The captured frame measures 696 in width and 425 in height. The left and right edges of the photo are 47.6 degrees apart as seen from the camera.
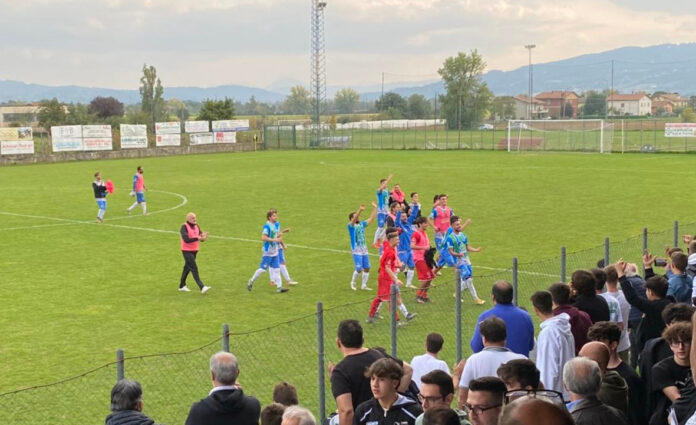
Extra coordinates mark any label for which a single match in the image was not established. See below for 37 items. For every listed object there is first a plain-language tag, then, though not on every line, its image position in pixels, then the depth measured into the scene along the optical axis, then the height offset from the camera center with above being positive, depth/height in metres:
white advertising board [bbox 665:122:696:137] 64.38 +0.10
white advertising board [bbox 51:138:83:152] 65.38 -0.73
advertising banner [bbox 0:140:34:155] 61.97 -0.91
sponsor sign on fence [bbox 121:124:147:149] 70.62 -0.11
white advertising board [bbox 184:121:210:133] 75.69 +0.80
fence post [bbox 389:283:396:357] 9.50 -2.29
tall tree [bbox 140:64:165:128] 127.34 +7.30
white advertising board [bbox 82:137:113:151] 67.44 -0.75
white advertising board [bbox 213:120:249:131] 78.31 +0.91
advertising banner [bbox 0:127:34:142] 62.35 +0.13
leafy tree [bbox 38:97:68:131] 100.38 +2.99
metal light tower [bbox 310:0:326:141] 92.25 +9.50
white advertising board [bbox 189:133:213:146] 75.49 -0.36
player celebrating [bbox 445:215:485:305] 16.52 -2.44
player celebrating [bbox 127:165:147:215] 30.64 -2.16
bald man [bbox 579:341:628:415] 6.07 -1.94
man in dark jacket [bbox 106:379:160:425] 5.84 -2.02
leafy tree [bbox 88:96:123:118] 128.68 +4.64
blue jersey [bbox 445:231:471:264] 16.50 -2.33
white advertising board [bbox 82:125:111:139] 67.31 +0.35
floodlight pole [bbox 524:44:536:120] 99.18 +9.07
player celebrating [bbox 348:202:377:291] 17.80 -2.60
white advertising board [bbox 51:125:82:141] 65.25 +0.23
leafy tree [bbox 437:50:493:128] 108.31 +6.81
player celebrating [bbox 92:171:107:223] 29.31 -2.15
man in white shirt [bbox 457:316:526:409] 6.70 -1.91
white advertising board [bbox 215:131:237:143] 77.00 -0.27
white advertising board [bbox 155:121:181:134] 72.56 +0.61
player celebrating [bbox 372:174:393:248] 24.84 -2.30
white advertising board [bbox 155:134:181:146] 72.81 -0.49
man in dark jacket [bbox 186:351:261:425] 6.05 -2.06
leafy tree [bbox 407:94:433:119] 141.00 +4.73
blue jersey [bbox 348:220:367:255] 17.78 -2.40
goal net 69.06 -0.40
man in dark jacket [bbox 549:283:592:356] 8.10 -1.86
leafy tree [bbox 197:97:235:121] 89.19 +2.74
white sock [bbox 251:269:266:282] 17.88 -3.17
